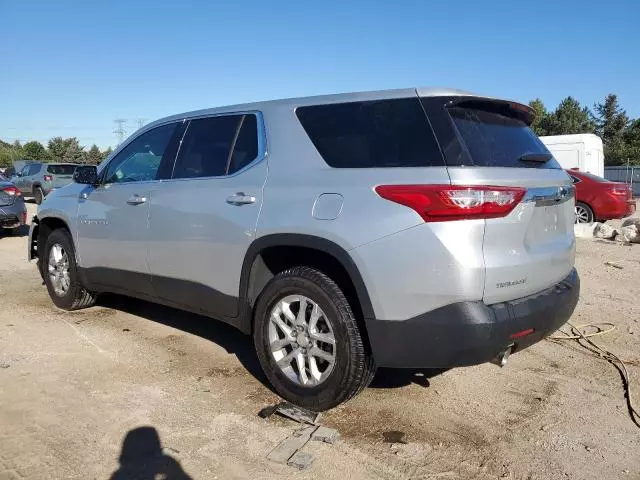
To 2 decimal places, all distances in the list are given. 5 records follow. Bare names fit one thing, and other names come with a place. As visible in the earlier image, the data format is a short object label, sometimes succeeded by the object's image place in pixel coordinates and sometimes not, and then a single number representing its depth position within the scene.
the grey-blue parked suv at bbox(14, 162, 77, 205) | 18.91
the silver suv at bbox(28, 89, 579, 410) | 2.78
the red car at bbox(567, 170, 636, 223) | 12.38
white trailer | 16.36
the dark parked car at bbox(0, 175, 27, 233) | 10.47
